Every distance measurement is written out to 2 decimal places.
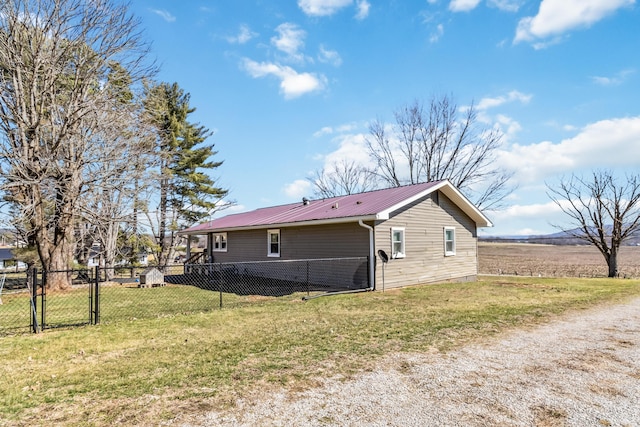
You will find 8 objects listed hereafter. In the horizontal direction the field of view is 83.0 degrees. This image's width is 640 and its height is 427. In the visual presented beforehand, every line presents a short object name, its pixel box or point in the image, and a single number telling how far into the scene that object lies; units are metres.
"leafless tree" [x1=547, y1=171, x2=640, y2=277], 20.45
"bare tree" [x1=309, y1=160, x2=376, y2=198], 34.72
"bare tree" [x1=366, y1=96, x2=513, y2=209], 27.36
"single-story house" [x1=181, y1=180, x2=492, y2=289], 12.61
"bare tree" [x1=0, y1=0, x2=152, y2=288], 12.23
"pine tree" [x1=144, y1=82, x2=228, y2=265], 27.69
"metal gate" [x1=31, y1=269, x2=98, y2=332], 6.92
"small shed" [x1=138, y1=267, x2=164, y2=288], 15.69
